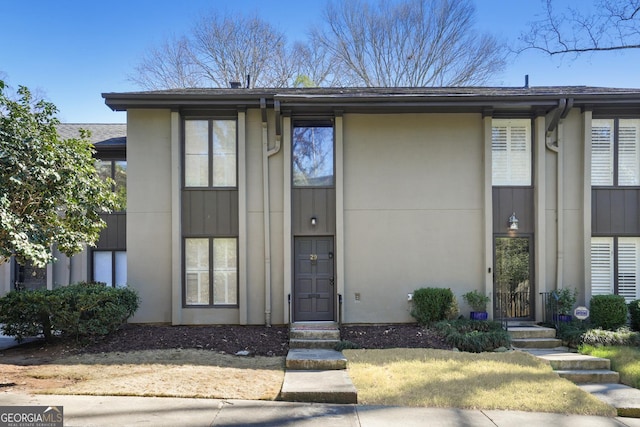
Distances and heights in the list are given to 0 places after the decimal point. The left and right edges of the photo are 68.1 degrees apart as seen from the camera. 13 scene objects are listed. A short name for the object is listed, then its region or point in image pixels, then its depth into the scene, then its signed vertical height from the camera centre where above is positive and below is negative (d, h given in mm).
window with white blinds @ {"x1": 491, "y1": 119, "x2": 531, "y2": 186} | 11070 +1484
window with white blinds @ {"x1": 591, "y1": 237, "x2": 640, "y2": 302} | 10938 -1199
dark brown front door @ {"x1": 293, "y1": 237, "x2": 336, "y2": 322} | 10867 -1522
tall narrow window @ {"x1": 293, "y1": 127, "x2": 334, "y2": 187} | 11000 +1214
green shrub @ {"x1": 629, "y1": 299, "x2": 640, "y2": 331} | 10312 -2180
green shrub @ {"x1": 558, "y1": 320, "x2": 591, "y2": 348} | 9211 -2362
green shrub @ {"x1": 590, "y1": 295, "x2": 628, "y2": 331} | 10180 -2112
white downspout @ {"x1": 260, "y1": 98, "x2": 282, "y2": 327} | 10734 +118
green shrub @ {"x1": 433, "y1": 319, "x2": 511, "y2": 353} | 8867 -2359
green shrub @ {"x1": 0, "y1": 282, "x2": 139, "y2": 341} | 8875 -1876
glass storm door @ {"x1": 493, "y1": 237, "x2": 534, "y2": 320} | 10898 -1478
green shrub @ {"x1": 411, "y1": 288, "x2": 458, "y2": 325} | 10297 -1992
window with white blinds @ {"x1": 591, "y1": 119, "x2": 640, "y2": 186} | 11031 +1480
